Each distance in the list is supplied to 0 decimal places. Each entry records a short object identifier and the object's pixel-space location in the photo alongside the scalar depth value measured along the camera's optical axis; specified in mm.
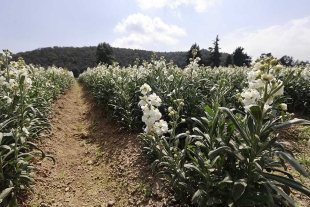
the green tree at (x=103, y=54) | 35156
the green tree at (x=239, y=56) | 32531
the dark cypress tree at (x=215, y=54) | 29500
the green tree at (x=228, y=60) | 31561
